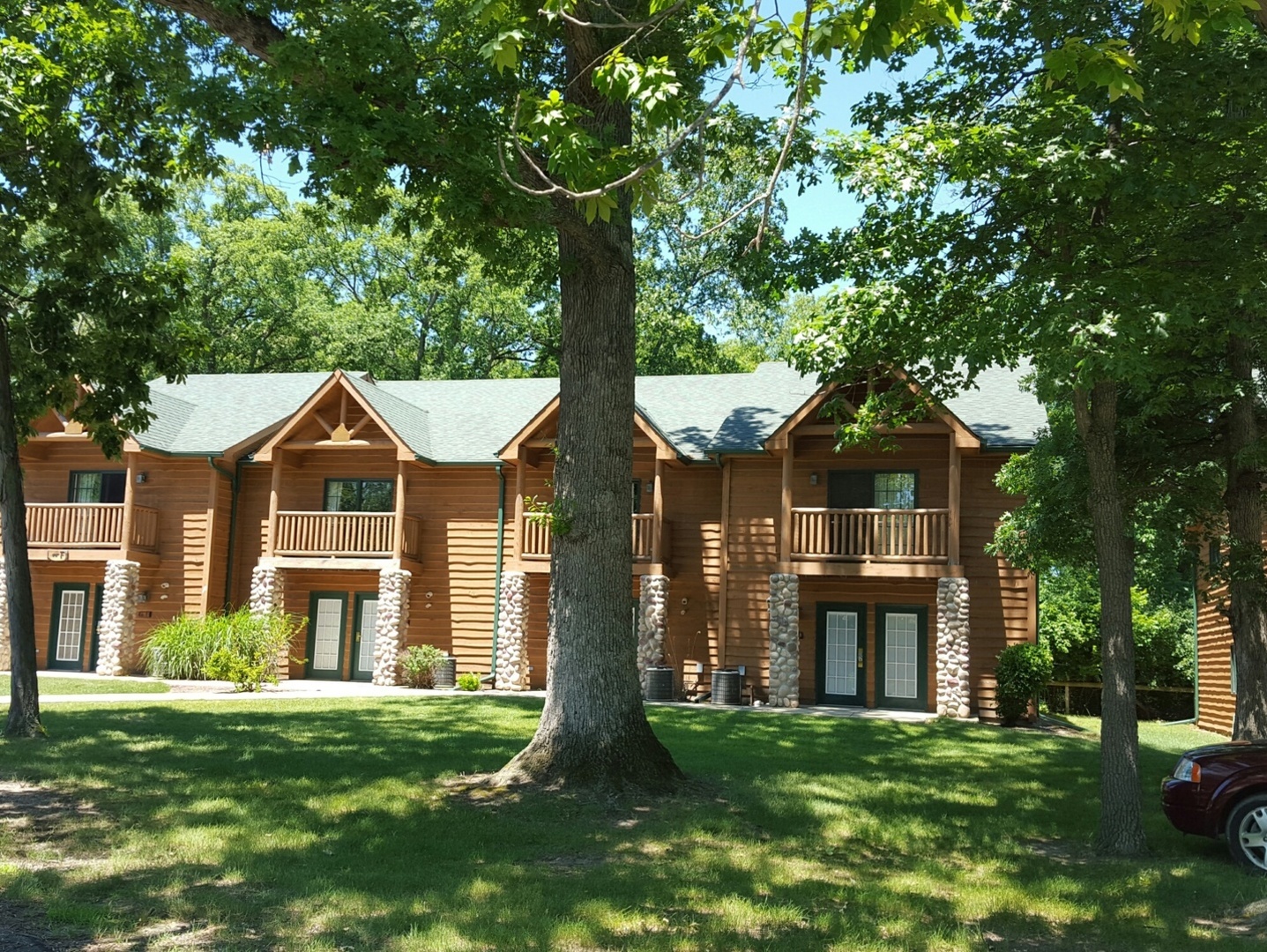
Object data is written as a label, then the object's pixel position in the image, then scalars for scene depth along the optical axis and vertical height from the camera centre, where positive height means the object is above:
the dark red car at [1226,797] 8.74 -1.37
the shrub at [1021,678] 19.89 -1.03
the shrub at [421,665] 24.25 -1.31
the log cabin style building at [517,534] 22.22 +1.55
